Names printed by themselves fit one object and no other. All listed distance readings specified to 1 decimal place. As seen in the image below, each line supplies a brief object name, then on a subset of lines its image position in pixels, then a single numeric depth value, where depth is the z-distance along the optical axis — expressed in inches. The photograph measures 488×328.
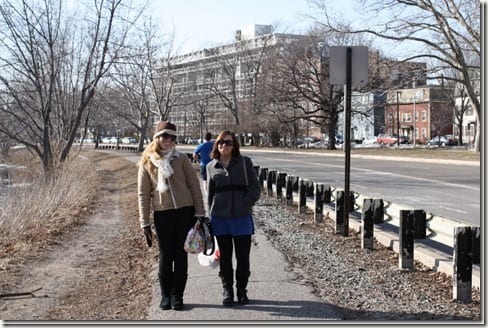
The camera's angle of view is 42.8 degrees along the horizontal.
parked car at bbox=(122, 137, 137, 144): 4527.1
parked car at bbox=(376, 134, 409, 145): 3371.1
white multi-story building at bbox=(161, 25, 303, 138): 3038.9
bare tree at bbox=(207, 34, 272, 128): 3058.6
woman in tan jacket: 232.5
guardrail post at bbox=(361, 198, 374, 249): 338.3
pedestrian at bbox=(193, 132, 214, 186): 556.7
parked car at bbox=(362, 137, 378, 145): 3556.1
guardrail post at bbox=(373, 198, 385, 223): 347.3
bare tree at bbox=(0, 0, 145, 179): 935.0
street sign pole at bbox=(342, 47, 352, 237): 365.1
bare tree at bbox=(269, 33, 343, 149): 2236.7
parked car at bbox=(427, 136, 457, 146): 3240.7
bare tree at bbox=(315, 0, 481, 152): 1368.1
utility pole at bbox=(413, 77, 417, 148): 3553.2
